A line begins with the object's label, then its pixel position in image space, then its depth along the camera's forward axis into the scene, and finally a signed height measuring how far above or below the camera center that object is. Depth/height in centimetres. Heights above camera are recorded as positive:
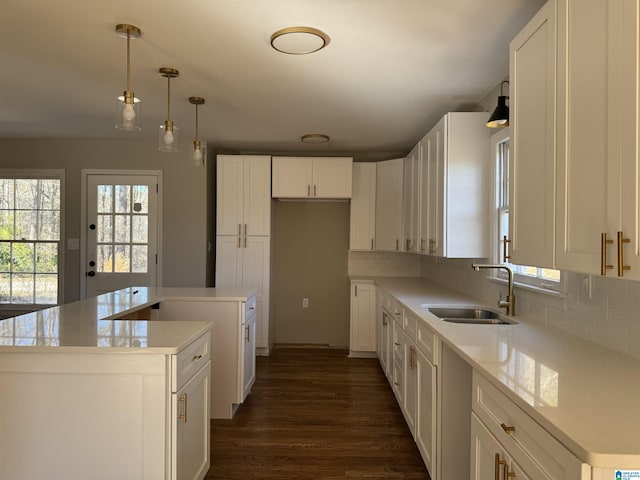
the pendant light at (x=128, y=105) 225 +72
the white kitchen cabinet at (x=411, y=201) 401 +44
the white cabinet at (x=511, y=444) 105 -56
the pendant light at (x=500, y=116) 232 +70
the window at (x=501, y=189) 283 +38
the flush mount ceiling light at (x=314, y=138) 445 +110
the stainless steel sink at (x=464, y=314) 278 -45
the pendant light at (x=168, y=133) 271 +69
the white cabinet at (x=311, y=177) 486 +75
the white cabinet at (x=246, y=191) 484 +59
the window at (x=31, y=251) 493 -10
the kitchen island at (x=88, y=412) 175 -68
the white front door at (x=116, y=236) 491 +8
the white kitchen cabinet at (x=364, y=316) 485 -79
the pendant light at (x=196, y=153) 313 +65
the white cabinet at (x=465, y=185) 300 +42
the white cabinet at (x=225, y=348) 320 -77
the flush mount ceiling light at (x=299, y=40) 223 +108
